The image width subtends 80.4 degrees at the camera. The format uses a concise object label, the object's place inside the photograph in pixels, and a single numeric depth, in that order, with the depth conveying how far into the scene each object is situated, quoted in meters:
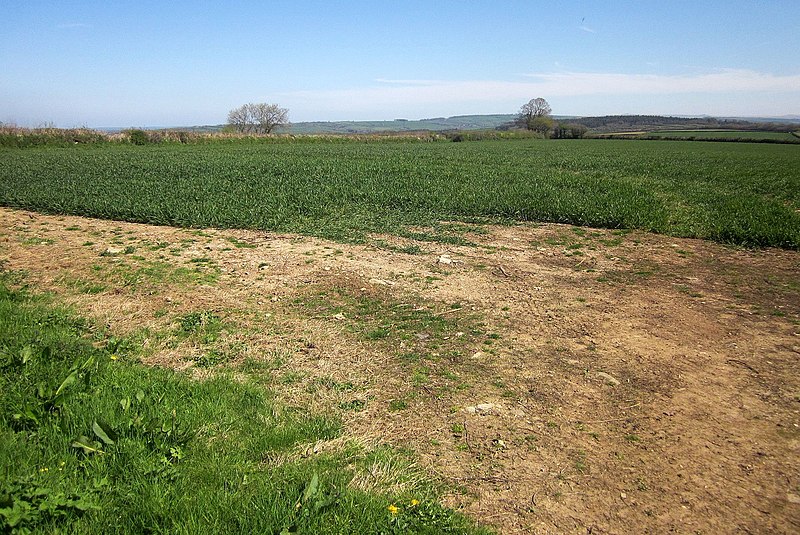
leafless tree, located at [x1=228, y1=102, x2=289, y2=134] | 98.75
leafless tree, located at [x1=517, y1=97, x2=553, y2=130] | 120.25
